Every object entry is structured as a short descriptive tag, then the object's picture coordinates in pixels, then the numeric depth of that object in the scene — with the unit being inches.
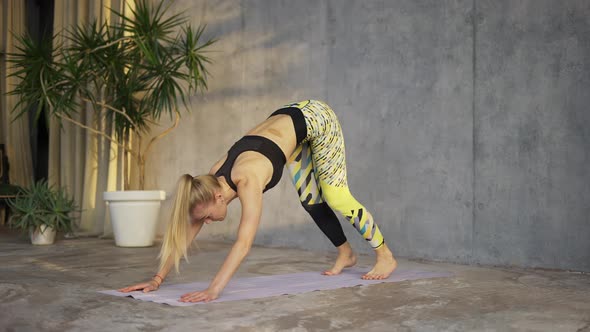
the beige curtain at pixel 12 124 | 277.9
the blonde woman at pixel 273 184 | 96.5
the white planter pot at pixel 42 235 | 196.7
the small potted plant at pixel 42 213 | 195.2
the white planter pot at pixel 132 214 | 191.1
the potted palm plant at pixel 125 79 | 192.2
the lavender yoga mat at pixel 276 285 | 102.7
